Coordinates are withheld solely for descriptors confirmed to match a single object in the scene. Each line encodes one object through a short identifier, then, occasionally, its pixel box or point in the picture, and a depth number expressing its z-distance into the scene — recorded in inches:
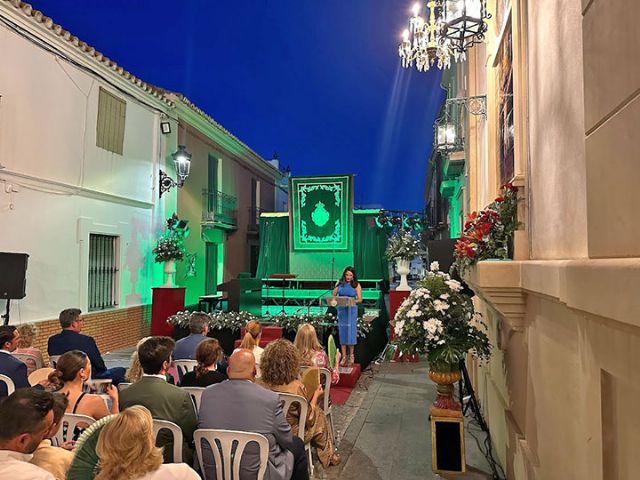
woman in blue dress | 243.0
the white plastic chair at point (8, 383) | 114.6
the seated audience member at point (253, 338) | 155.3
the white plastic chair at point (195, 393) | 112.9
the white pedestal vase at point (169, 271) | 359.9
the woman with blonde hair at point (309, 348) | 145.5
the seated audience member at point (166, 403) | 91.3
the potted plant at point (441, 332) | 121.0
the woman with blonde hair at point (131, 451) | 61.5
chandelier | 150.4
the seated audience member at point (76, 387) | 96.1
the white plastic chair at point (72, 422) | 91.0
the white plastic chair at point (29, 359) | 145.3
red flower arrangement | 109.0
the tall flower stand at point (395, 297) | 317.7
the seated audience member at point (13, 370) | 116.8
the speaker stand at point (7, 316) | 216.2
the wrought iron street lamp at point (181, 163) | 355.9
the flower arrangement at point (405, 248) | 329.4
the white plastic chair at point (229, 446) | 86.2
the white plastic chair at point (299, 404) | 110.6
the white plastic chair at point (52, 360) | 146.7
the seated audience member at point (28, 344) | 147.3
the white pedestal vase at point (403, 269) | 326.0
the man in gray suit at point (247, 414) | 88.7
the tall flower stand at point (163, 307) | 339.9
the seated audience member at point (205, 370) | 118.7
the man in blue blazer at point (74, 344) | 153.1
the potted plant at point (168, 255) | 357.7
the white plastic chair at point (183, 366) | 156.6
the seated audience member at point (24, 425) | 59.8
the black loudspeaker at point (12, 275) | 211.1
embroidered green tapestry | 486.9
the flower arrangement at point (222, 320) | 278.5
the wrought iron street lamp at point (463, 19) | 125.3
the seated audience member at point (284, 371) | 112.9
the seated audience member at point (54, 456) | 67.2
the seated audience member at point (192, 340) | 165.2
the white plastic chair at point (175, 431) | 87.0
